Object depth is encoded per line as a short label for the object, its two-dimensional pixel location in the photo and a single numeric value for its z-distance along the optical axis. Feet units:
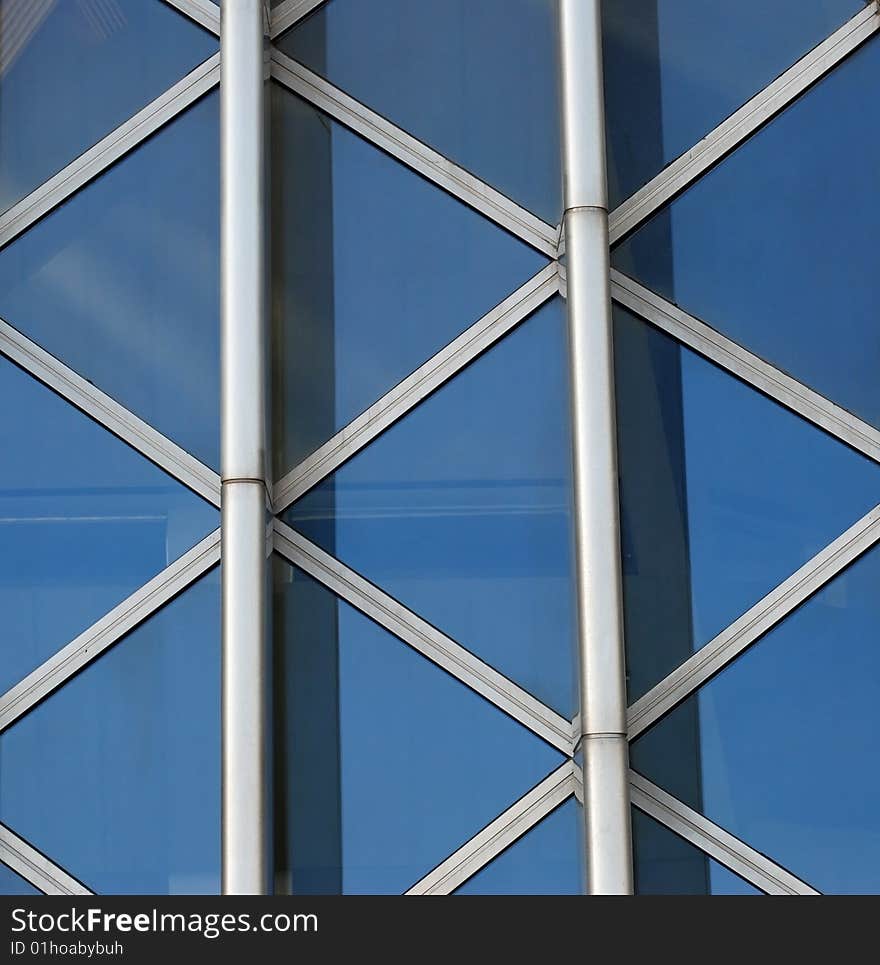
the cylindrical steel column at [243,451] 40.63
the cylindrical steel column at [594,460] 39.70
